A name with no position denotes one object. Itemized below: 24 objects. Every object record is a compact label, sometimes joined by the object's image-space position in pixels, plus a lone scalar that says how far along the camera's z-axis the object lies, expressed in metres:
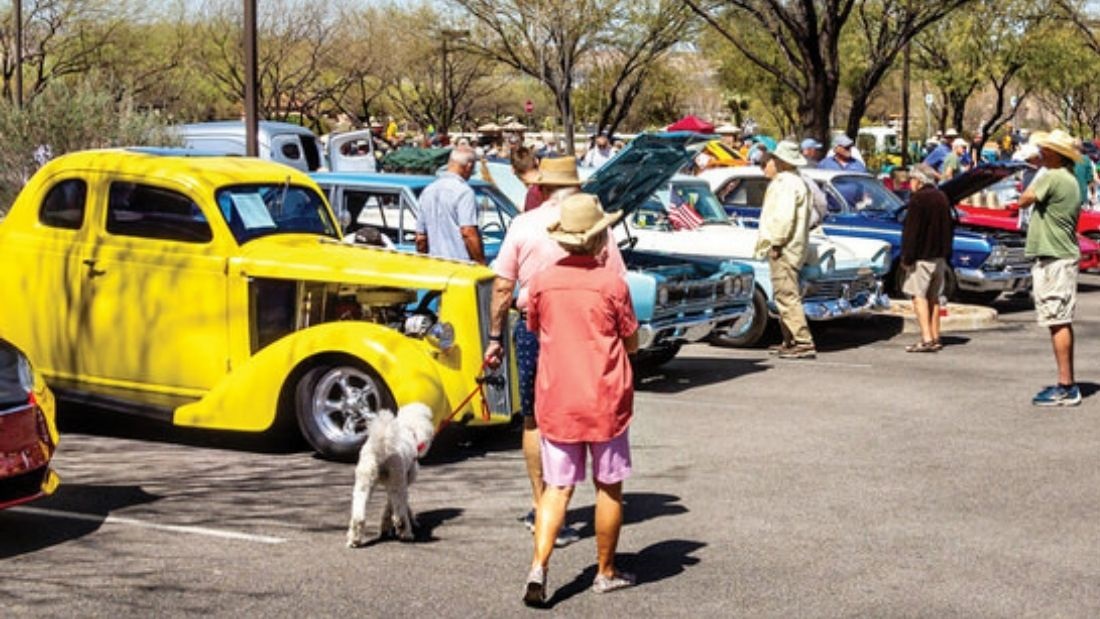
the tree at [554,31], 36.84
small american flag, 15.35
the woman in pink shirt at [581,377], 6.39
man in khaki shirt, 13.88
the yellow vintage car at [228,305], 9.38
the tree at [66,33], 42.34
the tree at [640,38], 39.62
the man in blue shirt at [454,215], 11.82
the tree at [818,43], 21.92
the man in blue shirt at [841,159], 20.08
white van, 24.26
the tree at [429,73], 49.97
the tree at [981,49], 47.00
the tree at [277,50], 48.62
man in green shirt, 11.26
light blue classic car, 12.19
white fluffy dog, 7.27
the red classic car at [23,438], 7.25
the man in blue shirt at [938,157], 25.86
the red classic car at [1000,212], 19.19
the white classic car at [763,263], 14.64
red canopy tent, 35.30
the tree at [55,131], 20.08
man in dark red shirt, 14.45
